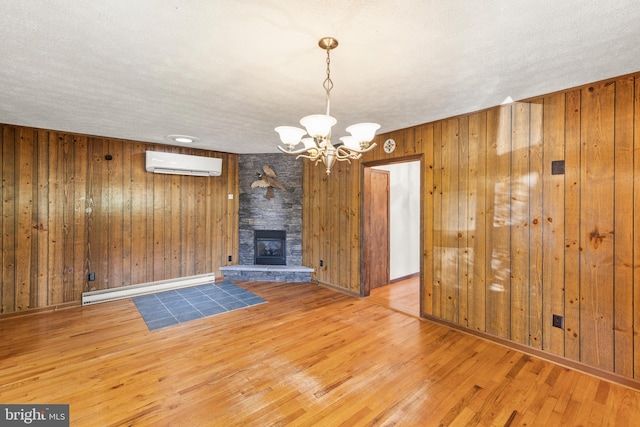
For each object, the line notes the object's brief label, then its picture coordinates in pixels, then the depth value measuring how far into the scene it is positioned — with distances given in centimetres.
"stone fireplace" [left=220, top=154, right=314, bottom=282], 522
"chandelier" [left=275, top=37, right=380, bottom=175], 168
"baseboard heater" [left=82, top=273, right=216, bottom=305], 396
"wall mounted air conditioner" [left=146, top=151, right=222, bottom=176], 426
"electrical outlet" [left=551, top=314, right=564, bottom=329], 246
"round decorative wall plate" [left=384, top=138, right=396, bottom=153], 376
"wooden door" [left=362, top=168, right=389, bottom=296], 429
